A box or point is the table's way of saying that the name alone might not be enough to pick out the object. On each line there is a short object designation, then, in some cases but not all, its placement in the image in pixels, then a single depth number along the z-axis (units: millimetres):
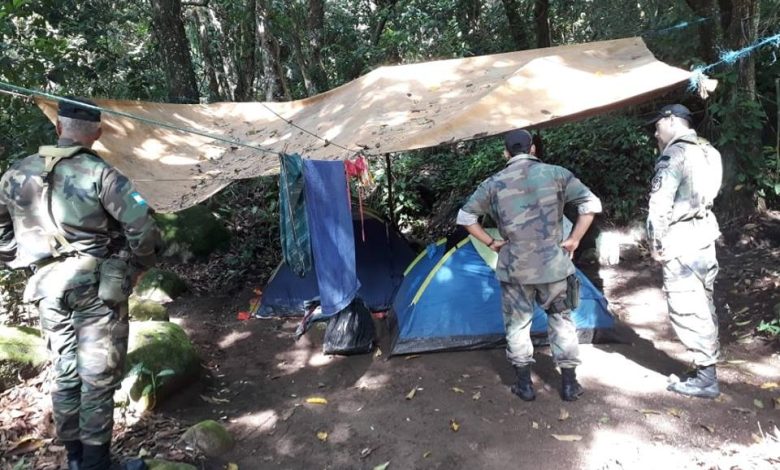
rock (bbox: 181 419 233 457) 2939
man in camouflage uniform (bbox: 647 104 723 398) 2980
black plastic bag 4105
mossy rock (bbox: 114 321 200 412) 3250
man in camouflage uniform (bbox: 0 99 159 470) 2422
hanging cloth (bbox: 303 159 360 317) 3346
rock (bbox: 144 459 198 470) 2635
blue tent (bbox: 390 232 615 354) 3941
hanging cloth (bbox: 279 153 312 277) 3287
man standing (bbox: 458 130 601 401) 3029
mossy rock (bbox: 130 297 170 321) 4484
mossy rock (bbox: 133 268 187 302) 5750
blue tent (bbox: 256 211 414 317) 5102
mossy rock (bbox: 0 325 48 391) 3273
